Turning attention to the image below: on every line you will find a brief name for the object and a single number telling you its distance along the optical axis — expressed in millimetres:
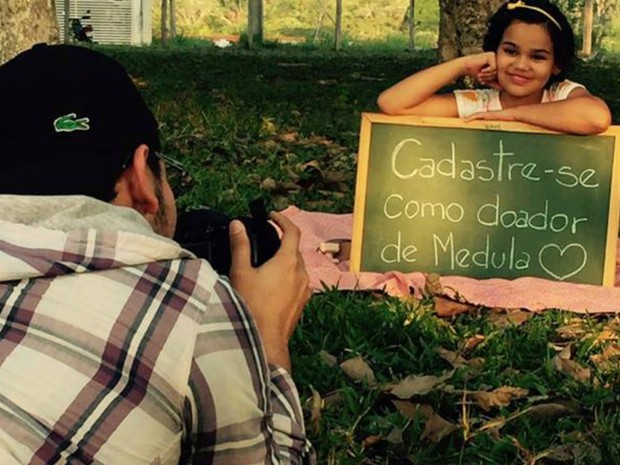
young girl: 4758
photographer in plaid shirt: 1691
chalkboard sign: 4809
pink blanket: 4301
